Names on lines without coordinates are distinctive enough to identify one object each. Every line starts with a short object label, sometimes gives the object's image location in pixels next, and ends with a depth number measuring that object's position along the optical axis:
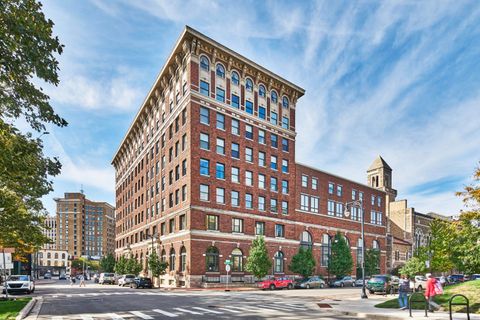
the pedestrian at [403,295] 18.95
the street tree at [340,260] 59.50
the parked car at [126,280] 50.76
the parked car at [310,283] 45.12
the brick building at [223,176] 46.12
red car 41.09
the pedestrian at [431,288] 16.89
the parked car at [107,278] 62.03
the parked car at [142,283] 45.25
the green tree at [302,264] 53.06
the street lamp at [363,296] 27.13
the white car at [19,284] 34.38
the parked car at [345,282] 51.75
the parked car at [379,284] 33.00
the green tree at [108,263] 86.93
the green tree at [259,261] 45.59
